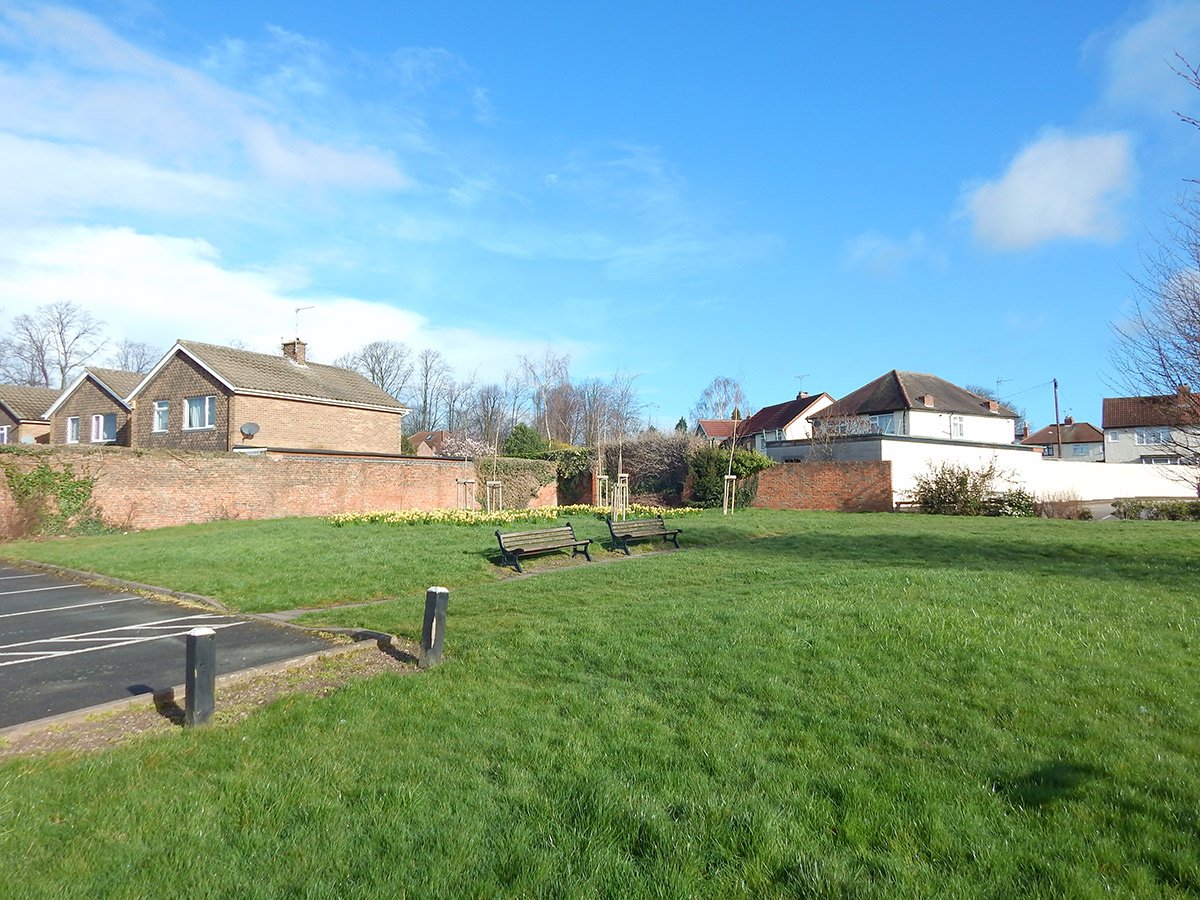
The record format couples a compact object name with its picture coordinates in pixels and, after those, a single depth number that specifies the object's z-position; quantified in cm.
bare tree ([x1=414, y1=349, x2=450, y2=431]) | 7306
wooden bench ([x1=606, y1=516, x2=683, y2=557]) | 1650
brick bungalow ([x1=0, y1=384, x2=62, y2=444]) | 4244
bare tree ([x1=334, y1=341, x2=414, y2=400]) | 6950
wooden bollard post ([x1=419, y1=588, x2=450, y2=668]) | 669
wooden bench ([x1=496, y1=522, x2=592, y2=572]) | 1354
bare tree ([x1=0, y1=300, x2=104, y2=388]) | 5872
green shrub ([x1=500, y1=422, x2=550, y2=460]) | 4034
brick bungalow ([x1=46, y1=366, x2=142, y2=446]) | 3647
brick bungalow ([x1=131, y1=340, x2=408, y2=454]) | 3102
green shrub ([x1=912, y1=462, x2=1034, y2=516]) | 2675
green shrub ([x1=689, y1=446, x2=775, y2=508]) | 2983
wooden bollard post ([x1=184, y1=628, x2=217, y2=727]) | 516
